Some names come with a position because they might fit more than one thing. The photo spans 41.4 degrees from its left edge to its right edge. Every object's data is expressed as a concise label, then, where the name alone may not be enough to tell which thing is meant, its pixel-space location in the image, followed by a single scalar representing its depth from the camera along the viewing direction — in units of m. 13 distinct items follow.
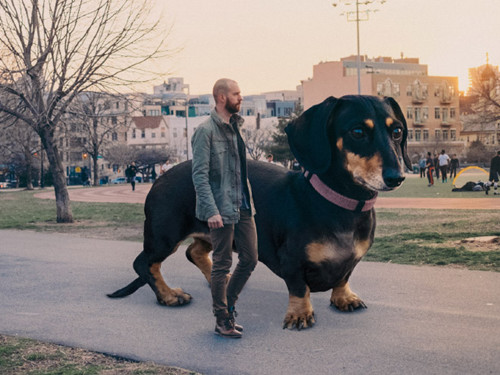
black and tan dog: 4.47
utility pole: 52.84
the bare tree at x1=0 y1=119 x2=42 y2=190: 41.24
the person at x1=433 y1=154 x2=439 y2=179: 42.08
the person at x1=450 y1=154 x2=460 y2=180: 39.59
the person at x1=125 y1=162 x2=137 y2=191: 37.18
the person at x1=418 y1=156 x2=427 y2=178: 46.94
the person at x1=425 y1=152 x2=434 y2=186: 32.14
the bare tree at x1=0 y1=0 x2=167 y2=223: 15.62
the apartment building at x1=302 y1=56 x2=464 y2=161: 96.94
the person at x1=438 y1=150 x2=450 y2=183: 34.97
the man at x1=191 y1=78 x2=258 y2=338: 4.63
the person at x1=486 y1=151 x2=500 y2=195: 22.68
